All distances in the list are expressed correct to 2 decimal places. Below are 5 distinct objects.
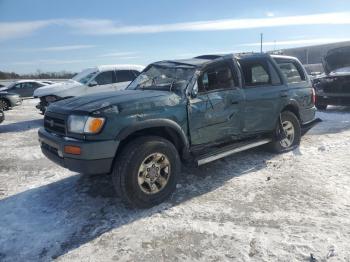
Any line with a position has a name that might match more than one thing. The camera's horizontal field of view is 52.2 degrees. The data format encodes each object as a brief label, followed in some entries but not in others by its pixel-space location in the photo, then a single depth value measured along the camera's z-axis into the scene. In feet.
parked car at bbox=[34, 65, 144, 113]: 37.24
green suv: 13.32
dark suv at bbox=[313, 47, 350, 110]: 34.78
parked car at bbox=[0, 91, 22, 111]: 50.26
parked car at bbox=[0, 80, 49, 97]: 73.54
